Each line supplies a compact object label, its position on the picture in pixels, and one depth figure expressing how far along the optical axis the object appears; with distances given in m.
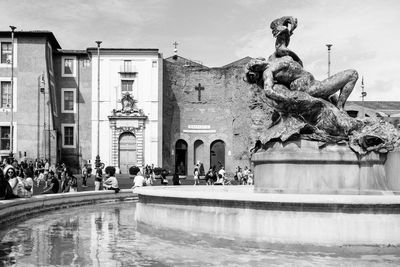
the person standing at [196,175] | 31.41
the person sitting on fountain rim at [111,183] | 17.17
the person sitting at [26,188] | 11.27
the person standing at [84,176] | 28.74
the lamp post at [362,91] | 49.22
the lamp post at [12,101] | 40.81
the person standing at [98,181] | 18.94
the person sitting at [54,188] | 14.88
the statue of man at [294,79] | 8.62
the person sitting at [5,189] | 10.17
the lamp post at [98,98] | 43.78
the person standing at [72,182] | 16.70
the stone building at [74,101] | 47.41
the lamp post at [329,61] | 41.51
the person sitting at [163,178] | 26.87
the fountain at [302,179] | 6.64
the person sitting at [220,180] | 29.18
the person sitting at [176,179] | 24.52
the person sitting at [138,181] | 18.12
